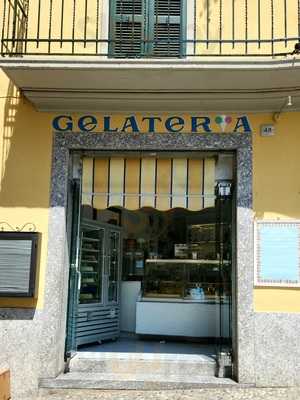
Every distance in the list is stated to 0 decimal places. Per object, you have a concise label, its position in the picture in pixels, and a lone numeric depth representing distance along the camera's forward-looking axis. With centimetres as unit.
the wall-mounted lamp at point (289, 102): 649
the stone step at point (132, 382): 672
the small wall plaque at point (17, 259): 680
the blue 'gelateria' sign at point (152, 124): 705
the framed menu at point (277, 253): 675
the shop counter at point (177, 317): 946
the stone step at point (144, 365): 709
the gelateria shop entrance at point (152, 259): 732
